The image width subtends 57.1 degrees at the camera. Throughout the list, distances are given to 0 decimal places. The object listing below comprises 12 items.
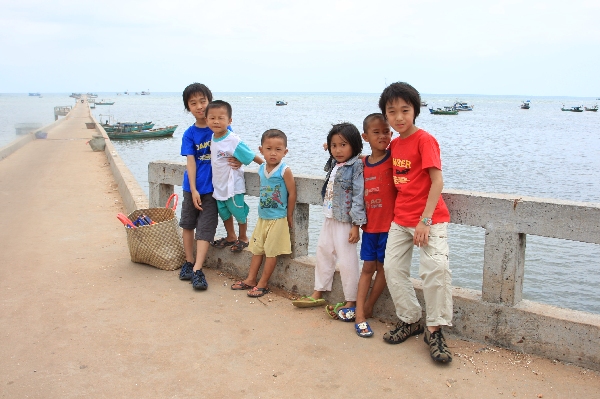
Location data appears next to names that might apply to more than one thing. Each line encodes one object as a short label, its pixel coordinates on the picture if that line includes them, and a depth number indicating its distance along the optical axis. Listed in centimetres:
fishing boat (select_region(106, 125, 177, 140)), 4369
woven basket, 548
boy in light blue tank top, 475
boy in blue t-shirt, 531
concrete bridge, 335
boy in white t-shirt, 510
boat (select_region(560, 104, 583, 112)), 11553
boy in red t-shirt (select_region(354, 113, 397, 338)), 411
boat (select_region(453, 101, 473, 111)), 11172
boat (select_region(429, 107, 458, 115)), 9325
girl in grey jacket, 424
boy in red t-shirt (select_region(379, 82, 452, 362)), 366
